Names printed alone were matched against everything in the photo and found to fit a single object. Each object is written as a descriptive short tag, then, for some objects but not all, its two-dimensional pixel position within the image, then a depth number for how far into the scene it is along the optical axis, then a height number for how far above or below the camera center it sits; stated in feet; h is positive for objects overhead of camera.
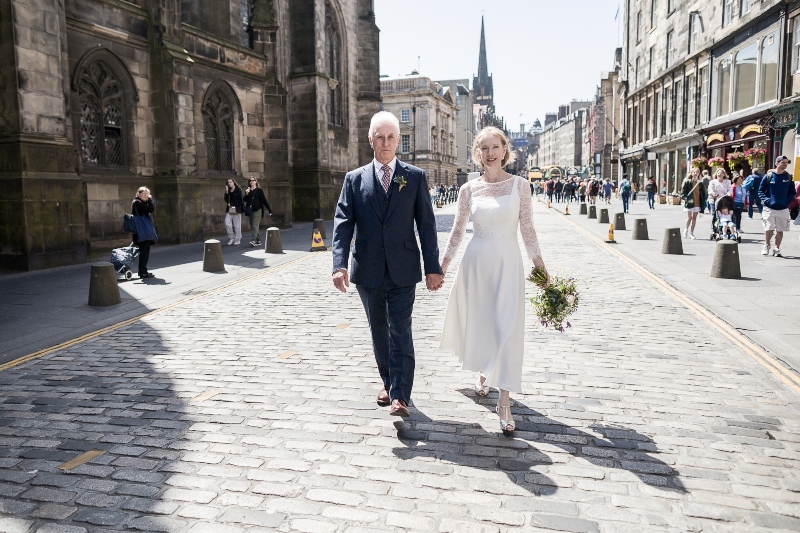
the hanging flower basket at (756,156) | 78.74 +5.29
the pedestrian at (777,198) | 39.17 -0.05
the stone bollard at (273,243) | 49.49 -3.37
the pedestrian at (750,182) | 47.42 +1.17
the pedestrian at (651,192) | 104.83 +1.00
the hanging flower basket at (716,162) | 78.00 +4.56
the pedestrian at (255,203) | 55.88 -0.22
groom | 13.65 -0.88
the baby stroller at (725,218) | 45.88 -1.51
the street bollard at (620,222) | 63.93 -2.42
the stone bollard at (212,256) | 38.63 -3.41
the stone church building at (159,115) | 39.27 +7.84
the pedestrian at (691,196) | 51.26 +0.15
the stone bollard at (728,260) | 32.32 -3.24
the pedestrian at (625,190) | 88.12 +1.16
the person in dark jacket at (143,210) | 36.37 -0.52
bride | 13.42 -1.60
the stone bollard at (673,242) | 43.01 -3.03
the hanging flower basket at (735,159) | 81.66 +5.00
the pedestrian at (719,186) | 48.75 +0.90
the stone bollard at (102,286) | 28.25 -3.82
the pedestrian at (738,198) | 50.16 -0.04
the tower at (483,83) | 574.56 +107.76
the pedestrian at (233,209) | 56.13 -0.75
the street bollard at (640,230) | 53.67 -2.74
